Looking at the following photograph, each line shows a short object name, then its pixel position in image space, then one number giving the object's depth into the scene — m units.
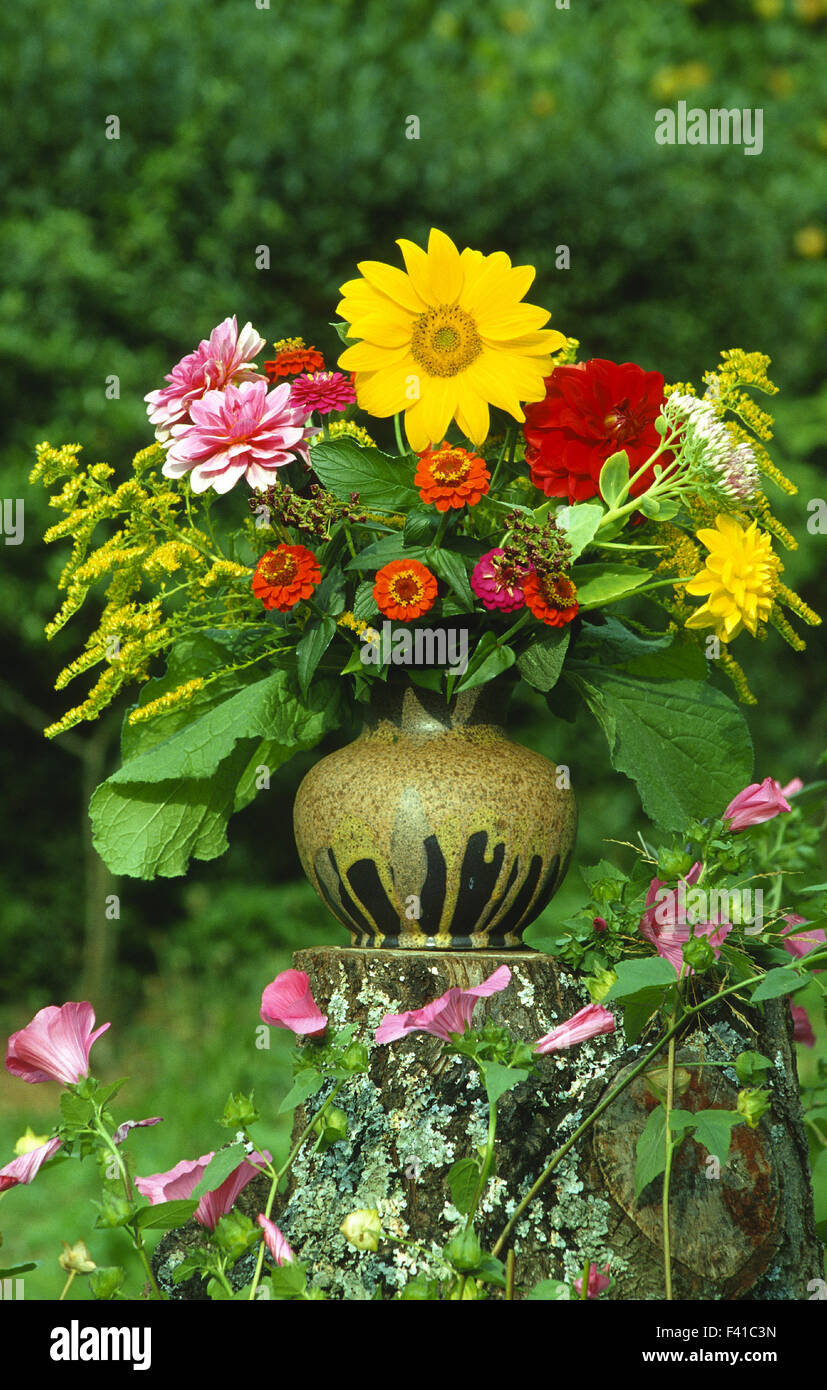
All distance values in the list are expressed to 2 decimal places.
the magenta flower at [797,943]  1.33
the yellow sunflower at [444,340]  1.31
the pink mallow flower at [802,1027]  1.53
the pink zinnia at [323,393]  1.34
